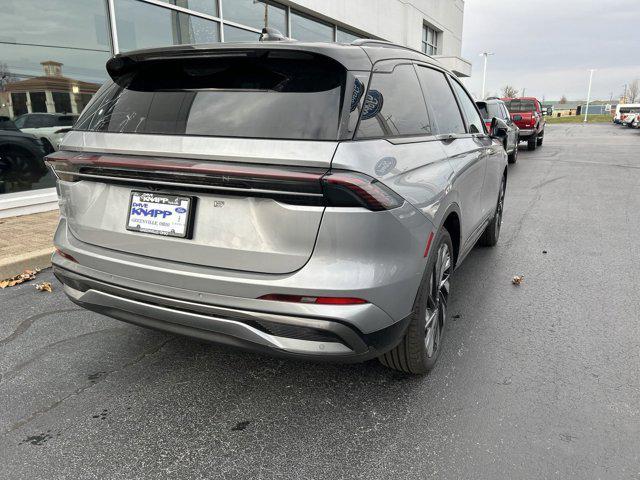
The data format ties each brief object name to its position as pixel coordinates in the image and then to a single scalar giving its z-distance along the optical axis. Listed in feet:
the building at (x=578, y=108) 294.29
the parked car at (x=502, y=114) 42.11
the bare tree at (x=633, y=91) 366.24
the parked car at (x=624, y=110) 167.53
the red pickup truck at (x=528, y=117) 60.03
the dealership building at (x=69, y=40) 22.47
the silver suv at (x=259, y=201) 6.62
